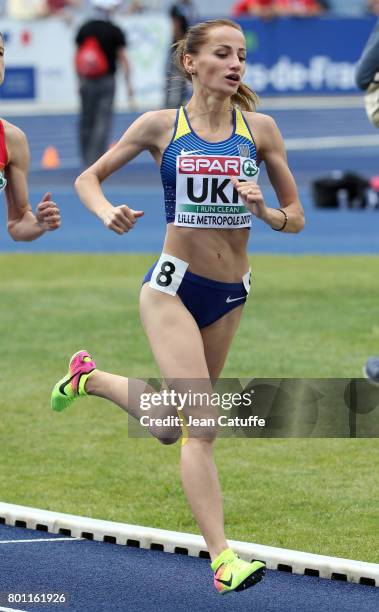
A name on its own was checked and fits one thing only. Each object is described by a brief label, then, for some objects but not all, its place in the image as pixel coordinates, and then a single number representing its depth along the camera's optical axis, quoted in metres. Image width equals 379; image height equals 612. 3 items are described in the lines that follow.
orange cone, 55.62
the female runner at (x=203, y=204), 12.64
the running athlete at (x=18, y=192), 14.30
